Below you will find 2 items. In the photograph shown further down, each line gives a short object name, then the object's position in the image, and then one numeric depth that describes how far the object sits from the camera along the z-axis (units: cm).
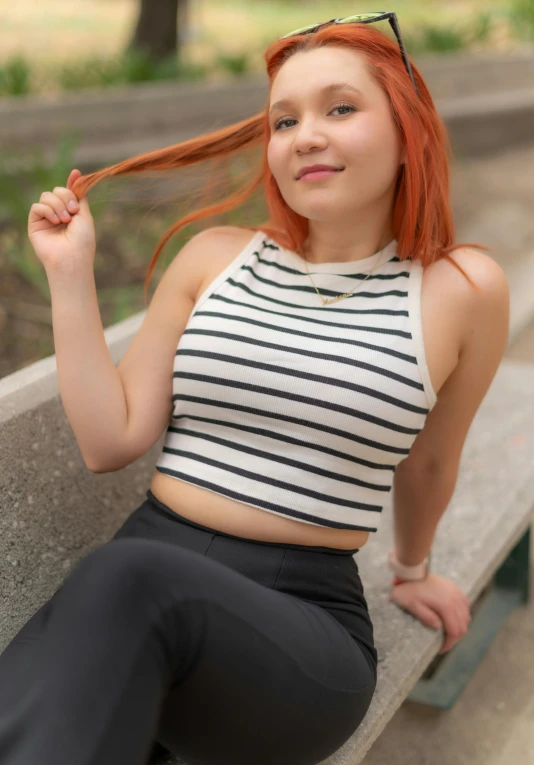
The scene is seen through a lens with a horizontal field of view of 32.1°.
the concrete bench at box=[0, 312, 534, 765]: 175
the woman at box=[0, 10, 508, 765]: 144
